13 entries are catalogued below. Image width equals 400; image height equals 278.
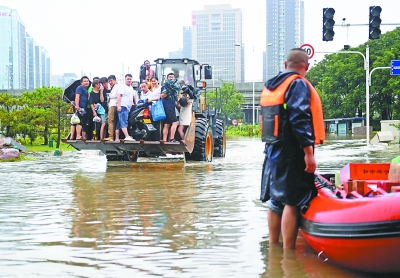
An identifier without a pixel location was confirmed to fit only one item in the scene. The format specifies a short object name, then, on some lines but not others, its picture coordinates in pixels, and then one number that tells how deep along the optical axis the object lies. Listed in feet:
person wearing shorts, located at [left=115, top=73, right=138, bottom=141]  56.08
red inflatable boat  16.31
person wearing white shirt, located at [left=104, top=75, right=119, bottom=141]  56.34
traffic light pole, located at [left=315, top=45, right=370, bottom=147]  117.80
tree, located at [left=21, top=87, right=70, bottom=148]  102.89
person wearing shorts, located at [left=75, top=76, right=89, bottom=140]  56.59
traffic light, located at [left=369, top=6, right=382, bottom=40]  73.41
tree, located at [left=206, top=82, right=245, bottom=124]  300.61
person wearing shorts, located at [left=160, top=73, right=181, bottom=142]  55.57
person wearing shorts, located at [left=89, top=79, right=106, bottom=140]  56.90
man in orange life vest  19.11
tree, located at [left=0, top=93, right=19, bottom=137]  97.76
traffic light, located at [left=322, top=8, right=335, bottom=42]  75.41
